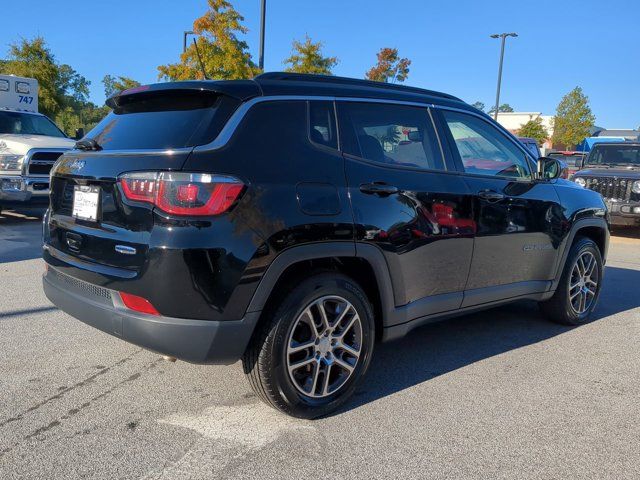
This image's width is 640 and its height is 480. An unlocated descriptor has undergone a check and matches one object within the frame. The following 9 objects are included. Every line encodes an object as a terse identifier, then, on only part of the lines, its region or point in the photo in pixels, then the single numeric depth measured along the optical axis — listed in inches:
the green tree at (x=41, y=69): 962.1
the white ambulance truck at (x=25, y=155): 384.2
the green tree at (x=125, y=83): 856.8
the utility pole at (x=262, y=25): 518.3
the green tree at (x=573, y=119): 1665.8
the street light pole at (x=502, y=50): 1209.4
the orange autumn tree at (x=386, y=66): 1074.7
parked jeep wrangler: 422.6
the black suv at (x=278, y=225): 106.1
